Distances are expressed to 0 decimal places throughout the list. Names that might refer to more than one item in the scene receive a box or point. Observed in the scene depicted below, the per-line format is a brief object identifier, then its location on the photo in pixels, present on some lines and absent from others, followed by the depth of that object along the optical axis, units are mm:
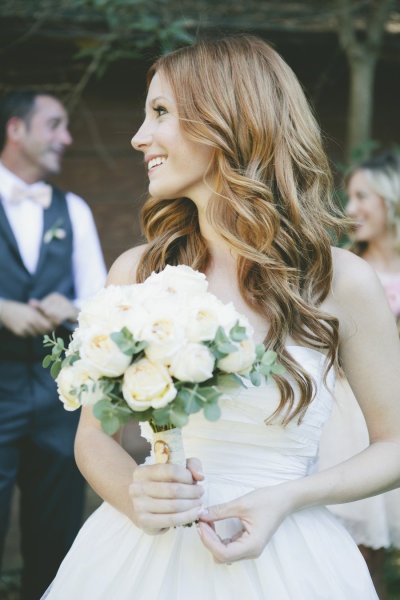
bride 2111
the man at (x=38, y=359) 3885
